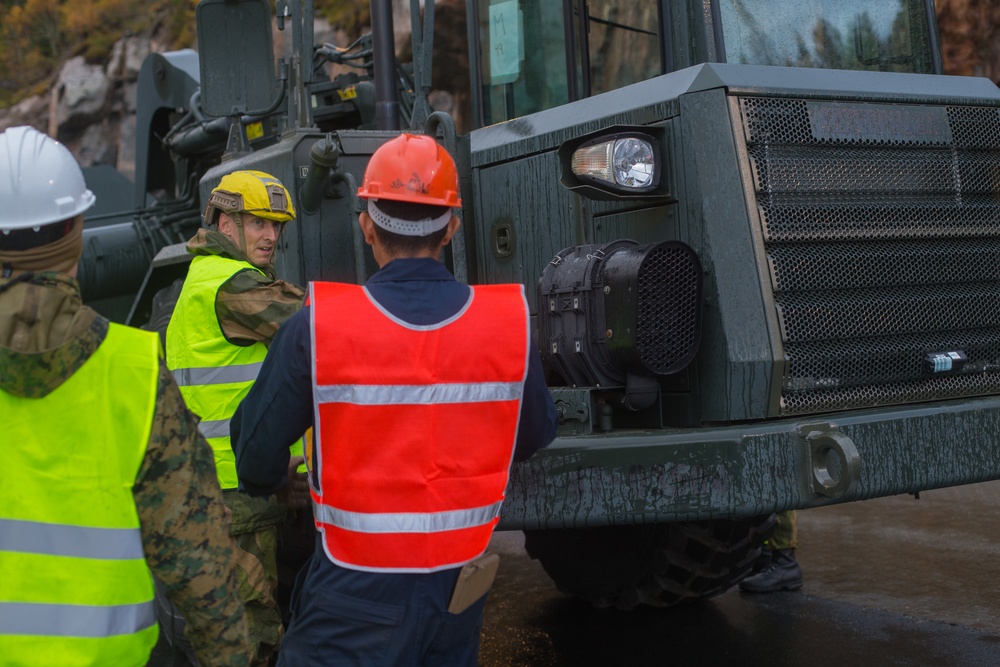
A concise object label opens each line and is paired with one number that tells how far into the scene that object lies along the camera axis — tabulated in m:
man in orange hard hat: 2.41
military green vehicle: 3.57
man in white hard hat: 2.00
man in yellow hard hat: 3.73
